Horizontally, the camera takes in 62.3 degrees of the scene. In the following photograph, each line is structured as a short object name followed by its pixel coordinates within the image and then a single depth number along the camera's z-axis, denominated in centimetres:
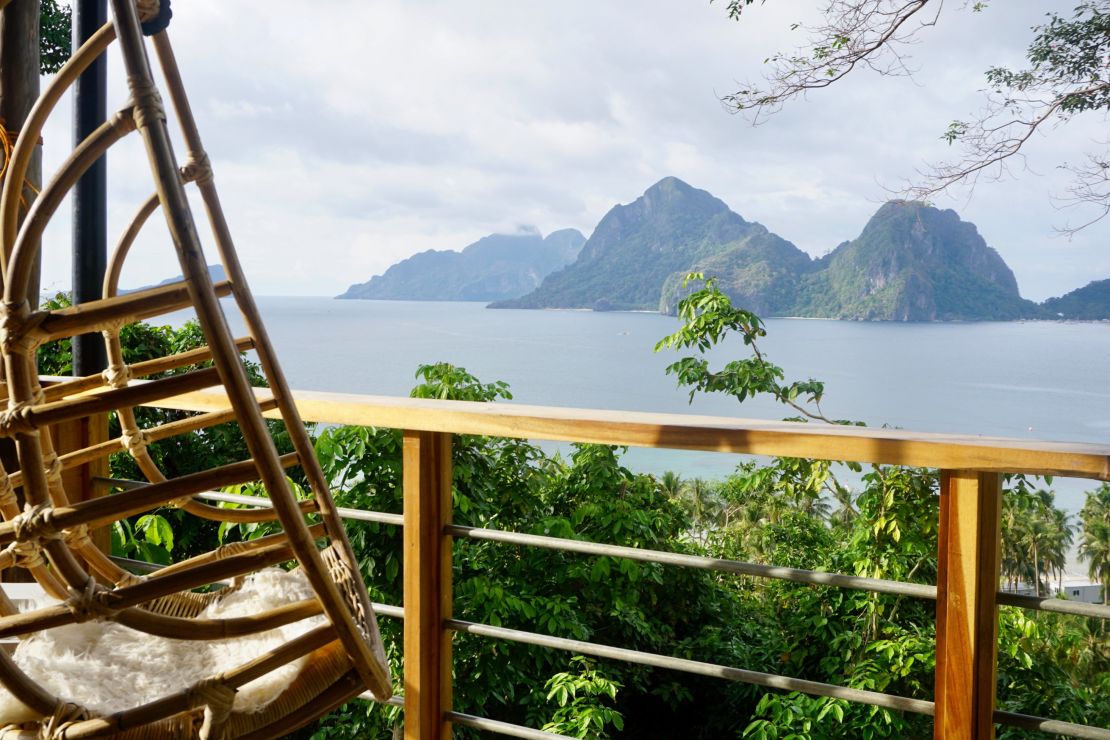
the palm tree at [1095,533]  1219
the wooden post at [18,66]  206
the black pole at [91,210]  186
